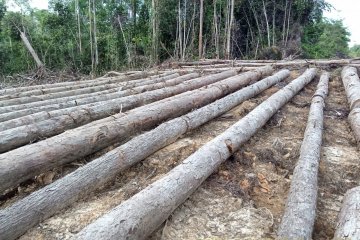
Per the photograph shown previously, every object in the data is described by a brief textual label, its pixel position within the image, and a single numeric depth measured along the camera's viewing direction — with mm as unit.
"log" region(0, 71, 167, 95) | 6215
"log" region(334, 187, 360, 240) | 1787
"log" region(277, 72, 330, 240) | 1876
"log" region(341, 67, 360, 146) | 3736
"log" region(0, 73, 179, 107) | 4867
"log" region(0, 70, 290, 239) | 1927
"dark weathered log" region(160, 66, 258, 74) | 7554
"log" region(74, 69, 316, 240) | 1748
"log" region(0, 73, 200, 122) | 3938
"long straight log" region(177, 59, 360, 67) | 7860
